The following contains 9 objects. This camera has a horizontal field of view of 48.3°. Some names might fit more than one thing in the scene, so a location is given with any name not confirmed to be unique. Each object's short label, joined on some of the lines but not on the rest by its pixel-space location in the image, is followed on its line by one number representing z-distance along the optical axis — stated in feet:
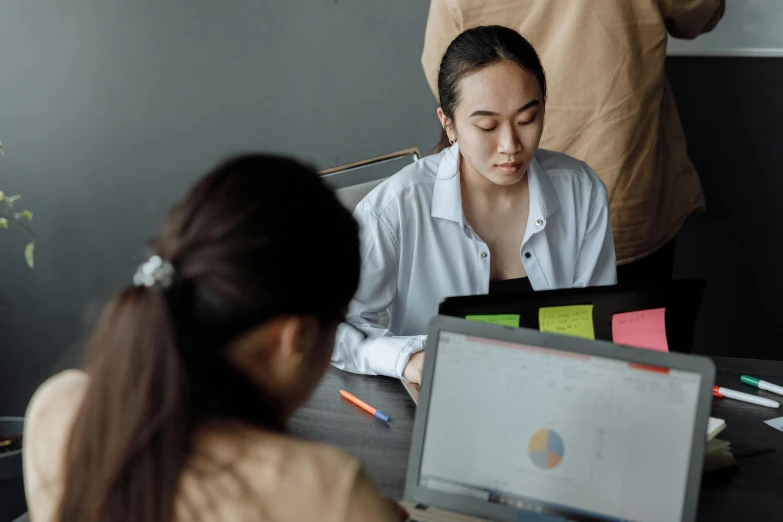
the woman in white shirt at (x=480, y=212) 5.37
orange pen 4.35
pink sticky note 4.08
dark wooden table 3.66
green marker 4.70
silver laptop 3.04
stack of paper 3.90
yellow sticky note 3.90
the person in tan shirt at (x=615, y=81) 6.72
